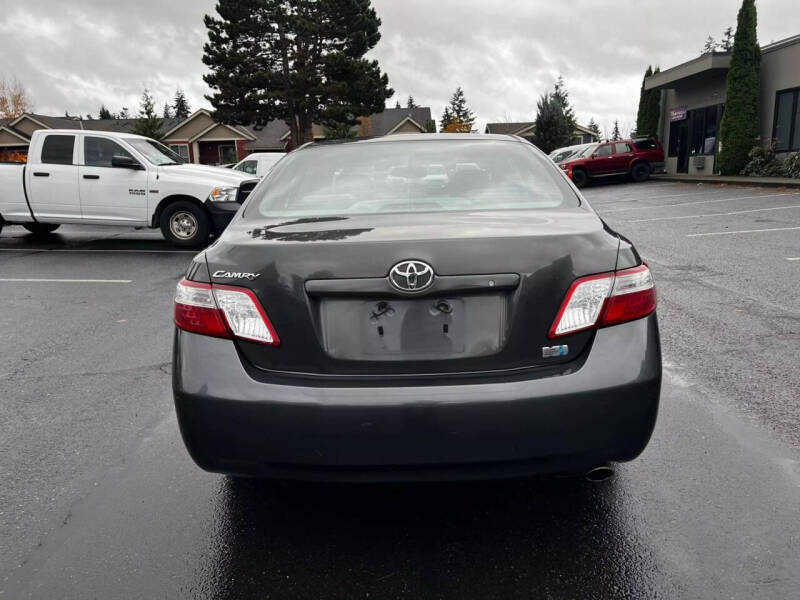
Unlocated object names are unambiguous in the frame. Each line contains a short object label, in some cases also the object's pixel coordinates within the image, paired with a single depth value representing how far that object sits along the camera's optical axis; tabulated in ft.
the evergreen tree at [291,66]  139.74
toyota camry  7.04
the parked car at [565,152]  92.94
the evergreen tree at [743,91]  76.84
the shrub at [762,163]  73.97
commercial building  74.02
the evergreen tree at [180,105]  443.73
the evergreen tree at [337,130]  145.73
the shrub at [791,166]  68.59
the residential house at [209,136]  196.24
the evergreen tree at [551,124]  146.92
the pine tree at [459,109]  401.74
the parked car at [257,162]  68.74
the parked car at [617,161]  87.51
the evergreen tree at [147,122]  191.72
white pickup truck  34.24
